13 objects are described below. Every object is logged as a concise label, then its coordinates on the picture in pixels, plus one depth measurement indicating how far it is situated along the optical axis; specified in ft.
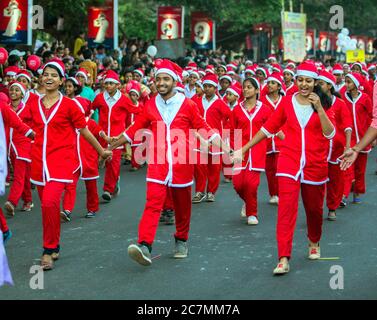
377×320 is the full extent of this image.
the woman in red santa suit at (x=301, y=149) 28.94
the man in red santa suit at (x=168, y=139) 29.99
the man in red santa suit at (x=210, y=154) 45.49
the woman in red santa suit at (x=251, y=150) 38.58
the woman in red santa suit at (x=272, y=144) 44.14
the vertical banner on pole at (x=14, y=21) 62.80
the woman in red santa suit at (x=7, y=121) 29.14
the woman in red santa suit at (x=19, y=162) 40.86
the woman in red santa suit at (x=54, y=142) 29.91
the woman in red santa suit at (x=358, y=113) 45.19
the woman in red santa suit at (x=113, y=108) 47.03
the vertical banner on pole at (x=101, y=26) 81.82
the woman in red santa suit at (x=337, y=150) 38.65
